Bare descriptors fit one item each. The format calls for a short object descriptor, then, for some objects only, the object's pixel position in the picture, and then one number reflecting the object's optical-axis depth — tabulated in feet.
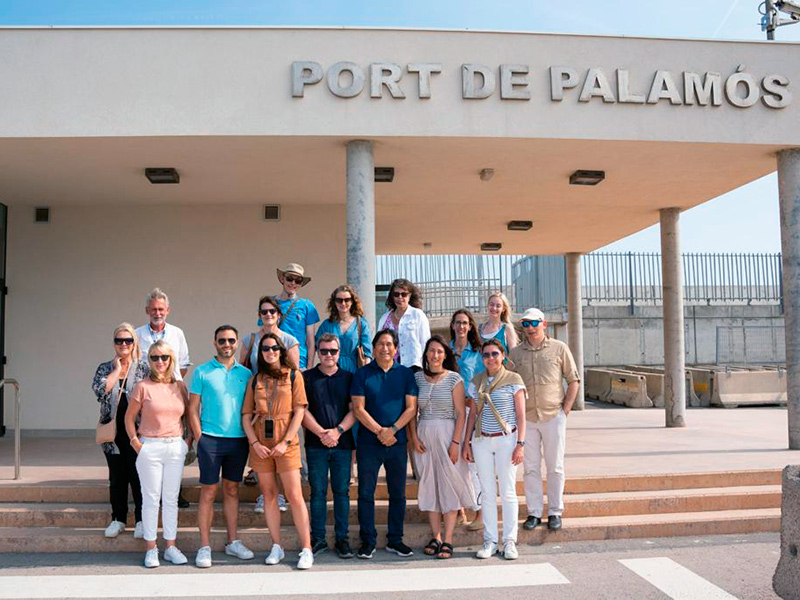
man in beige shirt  19.12
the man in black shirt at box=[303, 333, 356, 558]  18.07
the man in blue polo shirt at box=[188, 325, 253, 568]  17.76
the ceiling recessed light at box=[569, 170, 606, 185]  30.07
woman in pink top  17.44
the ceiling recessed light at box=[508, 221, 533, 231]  42.88
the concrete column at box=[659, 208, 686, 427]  36.45
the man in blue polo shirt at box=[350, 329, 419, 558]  17.95
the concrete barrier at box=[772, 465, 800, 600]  13.87
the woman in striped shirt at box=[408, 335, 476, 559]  18.25
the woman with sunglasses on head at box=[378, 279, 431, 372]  20.12
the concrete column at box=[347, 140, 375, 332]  24.79
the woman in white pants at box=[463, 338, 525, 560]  18.08
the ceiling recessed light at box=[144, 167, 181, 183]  28.17
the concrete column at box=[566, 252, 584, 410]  52.25
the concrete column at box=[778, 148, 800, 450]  27.14
